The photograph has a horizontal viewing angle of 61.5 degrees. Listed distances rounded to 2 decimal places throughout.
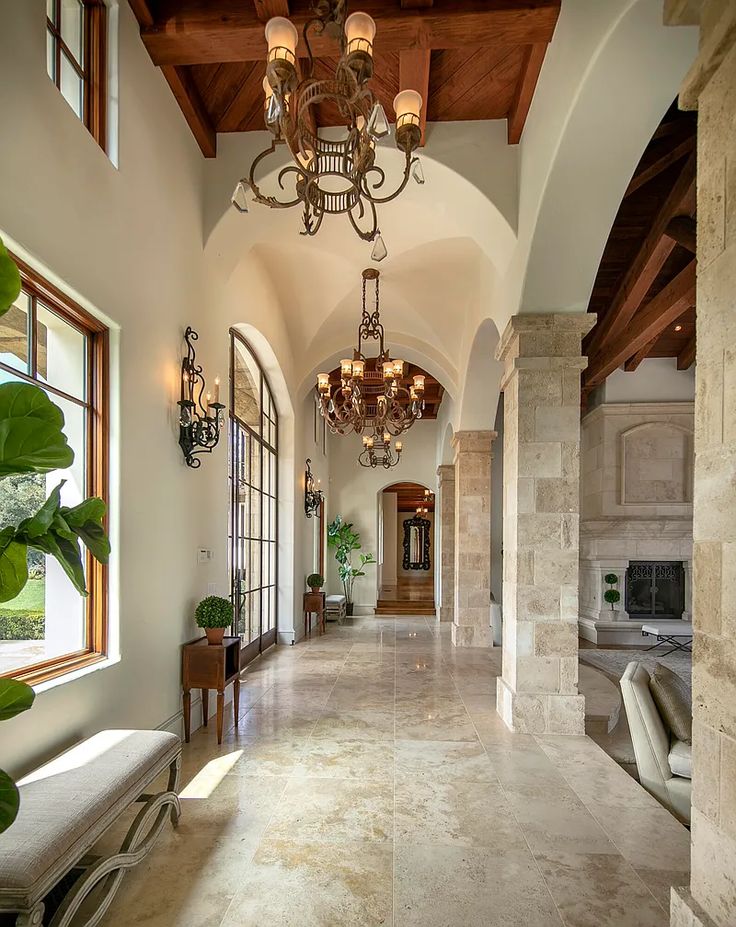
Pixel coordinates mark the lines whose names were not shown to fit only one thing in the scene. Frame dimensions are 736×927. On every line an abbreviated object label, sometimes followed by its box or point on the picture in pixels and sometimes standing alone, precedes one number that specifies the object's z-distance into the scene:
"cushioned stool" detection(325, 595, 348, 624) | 10.70
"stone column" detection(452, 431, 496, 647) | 8.55
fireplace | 10.89
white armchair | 3.35
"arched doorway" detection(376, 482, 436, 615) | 14.03
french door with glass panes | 6.24
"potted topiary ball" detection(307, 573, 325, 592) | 9.44
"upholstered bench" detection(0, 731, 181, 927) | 1.71
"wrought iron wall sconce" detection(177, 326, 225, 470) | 4.15
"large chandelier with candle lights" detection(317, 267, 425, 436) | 6.18
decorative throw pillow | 3.57
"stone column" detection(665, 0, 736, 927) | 1.58
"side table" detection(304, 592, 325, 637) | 9.38
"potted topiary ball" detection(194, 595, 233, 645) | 4.16
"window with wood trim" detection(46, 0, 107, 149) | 2.80
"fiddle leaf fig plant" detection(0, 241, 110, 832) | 1.31
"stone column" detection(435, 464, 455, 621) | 11.30
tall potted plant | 12.60
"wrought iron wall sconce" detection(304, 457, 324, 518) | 10.00
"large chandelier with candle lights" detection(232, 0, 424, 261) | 2.38
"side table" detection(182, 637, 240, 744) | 4.08
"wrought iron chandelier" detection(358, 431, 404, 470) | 8.87
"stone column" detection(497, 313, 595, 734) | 4.41
